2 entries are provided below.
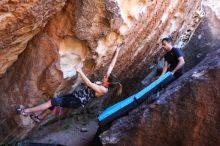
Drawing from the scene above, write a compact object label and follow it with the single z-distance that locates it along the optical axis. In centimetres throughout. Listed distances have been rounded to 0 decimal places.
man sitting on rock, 880
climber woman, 796
